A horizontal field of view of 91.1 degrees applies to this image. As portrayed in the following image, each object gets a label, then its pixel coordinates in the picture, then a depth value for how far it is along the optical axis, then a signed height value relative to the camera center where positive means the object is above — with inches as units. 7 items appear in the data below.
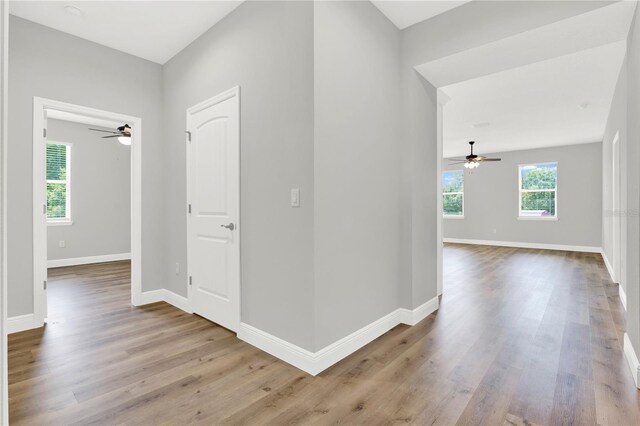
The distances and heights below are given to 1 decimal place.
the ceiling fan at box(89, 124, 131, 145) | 165.5 +44.8
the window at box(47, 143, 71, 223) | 235.3 +23.7
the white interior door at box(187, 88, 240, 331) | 110.2 +2.3
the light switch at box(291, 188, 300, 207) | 88.9 +4.8
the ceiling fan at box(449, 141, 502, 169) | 270.8 +46.8
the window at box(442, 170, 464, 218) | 397.4 +26.3
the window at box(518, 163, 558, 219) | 331.9 +24.3
